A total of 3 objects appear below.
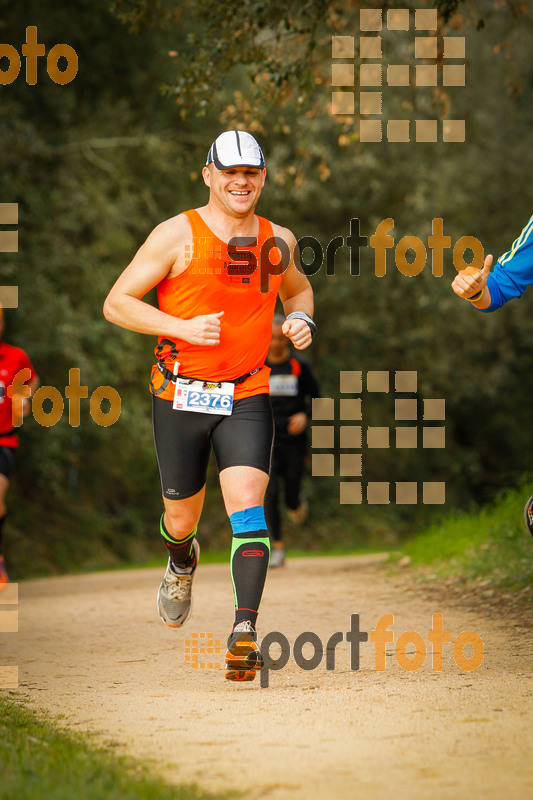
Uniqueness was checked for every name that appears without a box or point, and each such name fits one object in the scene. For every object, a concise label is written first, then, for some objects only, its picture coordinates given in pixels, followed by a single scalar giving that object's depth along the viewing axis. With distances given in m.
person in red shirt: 17.44
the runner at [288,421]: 20.78
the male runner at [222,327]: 9.72
